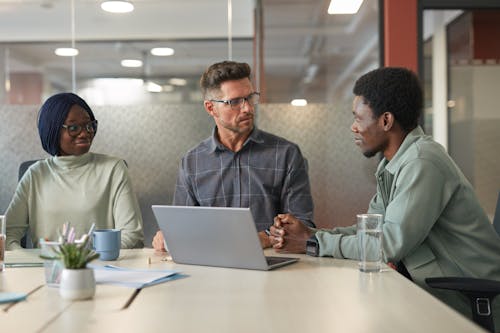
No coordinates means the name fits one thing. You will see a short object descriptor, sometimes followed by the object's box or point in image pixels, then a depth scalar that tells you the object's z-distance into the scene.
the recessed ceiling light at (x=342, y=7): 4.12
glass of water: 1.89
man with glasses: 2.94
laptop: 1.87
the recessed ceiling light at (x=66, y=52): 4.13
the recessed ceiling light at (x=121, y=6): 4.18
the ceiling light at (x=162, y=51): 4.13
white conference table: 1.30
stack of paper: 1.73
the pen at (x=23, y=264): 2.08
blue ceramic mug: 2.14
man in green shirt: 2.08
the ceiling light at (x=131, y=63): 4.12
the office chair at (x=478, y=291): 1.81
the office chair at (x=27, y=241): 2.82
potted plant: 1.54
